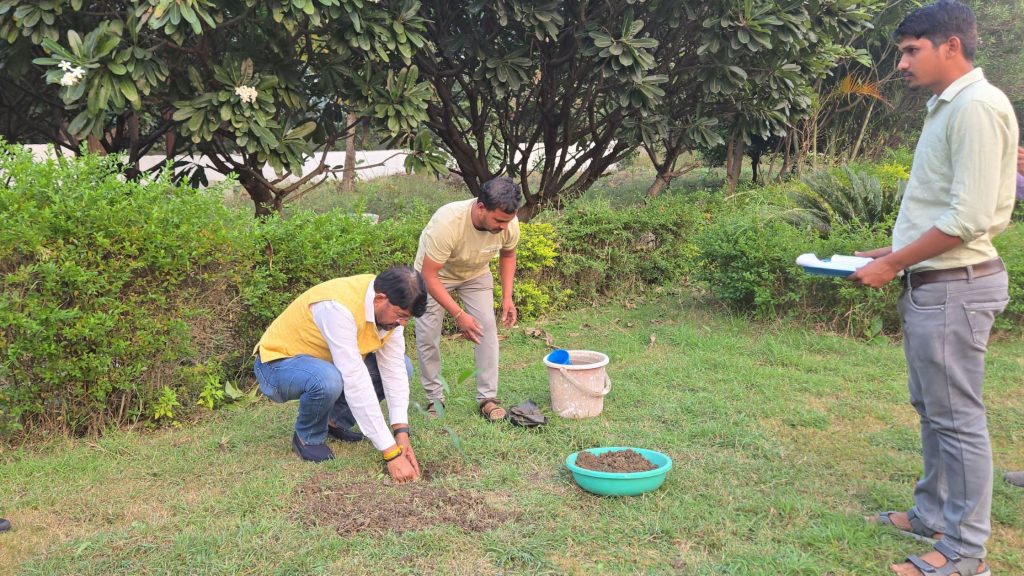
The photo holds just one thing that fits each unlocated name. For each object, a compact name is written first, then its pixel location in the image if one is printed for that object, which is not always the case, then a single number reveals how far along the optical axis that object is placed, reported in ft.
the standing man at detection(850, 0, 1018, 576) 8.11
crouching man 11.28
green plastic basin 10.94
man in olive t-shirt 13.20
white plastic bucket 14.24
